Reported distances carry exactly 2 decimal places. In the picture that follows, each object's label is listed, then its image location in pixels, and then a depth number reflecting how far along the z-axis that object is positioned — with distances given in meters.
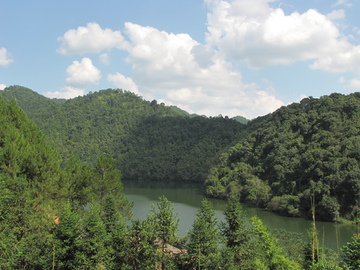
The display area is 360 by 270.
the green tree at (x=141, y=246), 14.87
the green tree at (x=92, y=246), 14.73
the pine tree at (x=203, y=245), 14.17
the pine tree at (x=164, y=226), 15.33
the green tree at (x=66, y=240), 15.05
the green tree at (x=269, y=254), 16.30
